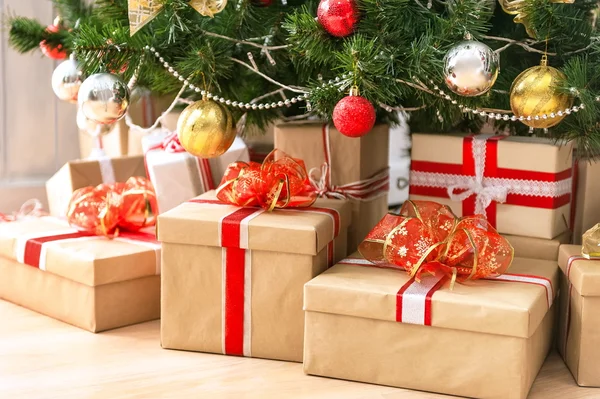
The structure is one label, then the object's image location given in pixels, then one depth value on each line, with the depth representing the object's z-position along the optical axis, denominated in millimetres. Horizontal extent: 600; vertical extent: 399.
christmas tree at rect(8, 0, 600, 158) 2150
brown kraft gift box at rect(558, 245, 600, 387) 2162
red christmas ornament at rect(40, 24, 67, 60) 2456
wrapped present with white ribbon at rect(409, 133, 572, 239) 2298
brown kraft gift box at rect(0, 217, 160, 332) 2325
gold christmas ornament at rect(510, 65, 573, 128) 2151
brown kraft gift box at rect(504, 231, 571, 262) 2306
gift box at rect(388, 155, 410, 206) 2792
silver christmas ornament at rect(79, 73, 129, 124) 2218
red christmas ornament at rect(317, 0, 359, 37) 2158
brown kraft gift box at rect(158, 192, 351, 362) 2221
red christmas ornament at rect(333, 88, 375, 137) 2149
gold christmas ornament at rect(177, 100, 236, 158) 2242
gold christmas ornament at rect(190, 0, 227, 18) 2188
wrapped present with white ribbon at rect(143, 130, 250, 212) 2451
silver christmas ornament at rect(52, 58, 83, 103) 2356
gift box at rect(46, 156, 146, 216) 2575
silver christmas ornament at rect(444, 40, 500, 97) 2108
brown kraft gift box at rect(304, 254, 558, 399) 2118
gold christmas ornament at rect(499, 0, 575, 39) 2136
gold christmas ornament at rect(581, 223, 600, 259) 2201
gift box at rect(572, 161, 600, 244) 2356
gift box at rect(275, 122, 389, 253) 2375
